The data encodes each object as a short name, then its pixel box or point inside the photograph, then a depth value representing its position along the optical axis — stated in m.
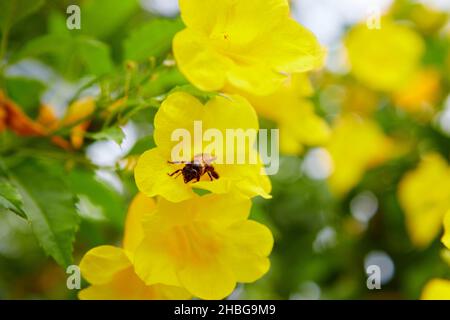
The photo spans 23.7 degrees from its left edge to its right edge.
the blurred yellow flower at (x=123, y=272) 0.31
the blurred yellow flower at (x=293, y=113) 0.43
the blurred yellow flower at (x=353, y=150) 0.52
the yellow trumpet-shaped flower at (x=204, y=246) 0.30
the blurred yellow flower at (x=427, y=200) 0.46
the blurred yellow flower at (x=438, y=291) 0.31
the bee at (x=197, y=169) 0.29
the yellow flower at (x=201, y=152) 0.29
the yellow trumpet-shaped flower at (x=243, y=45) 0.29
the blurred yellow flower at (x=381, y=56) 0.56
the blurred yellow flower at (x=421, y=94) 0.56
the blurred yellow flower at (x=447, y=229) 0.29
